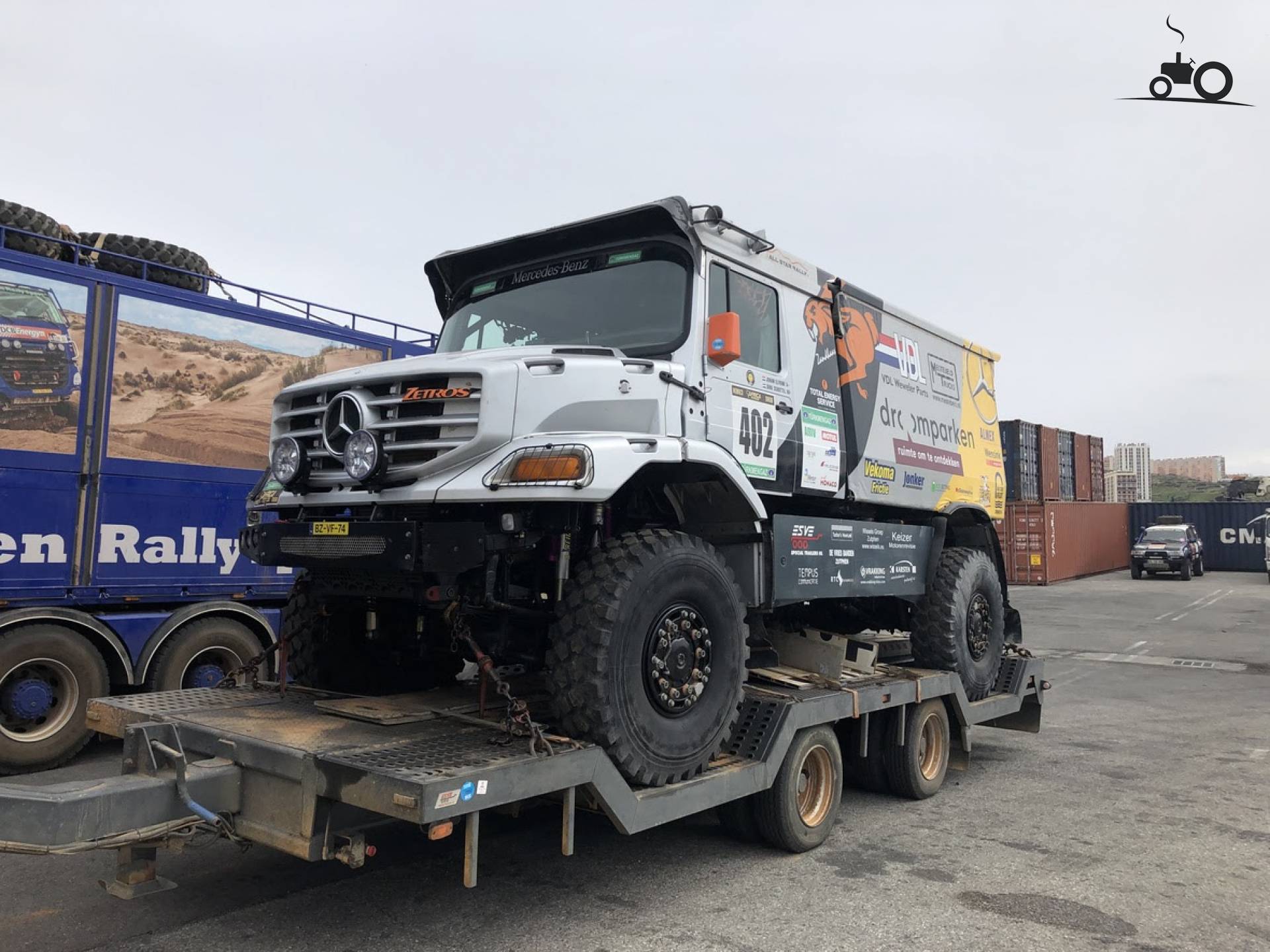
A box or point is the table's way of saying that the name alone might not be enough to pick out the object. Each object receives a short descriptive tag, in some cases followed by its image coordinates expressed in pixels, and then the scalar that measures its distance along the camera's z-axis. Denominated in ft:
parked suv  110.22
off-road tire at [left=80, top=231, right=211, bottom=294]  25.55
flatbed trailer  11.03
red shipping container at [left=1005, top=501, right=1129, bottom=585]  103.60
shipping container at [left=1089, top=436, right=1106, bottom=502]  123.82
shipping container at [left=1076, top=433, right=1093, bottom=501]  119.03
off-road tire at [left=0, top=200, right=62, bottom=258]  23.27
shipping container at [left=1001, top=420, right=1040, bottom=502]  102.01
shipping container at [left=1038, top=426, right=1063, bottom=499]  107.86
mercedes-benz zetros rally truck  13.57
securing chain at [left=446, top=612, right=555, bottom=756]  12.76
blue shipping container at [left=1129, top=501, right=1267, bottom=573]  125.59
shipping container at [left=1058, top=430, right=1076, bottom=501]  113.50
